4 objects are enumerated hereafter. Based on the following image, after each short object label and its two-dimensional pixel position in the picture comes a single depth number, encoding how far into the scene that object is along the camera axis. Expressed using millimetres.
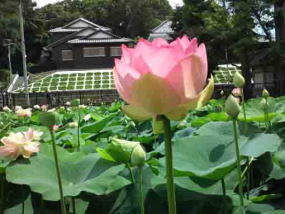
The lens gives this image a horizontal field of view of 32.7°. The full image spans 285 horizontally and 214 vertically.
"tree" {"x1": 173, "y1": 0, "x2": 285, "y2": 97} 10500
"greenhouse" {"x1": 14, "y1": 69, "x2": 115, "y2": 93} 21734
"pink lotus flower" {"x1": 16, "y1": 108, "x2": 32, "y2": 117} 1765
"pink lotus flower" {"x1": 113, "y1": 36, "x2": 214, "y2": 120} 435
